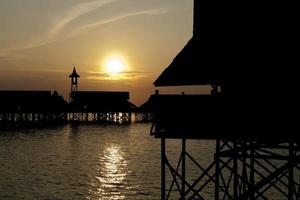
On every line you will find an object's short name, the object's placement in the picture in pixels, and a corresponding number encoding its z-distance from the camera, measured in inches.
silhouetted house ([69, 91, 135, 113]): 4427.4
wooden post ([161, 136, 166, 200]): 536.3
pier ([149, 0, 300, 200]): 451.5
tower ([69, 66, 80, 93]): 4747.0
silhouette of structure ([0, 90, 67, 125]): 3922.2
